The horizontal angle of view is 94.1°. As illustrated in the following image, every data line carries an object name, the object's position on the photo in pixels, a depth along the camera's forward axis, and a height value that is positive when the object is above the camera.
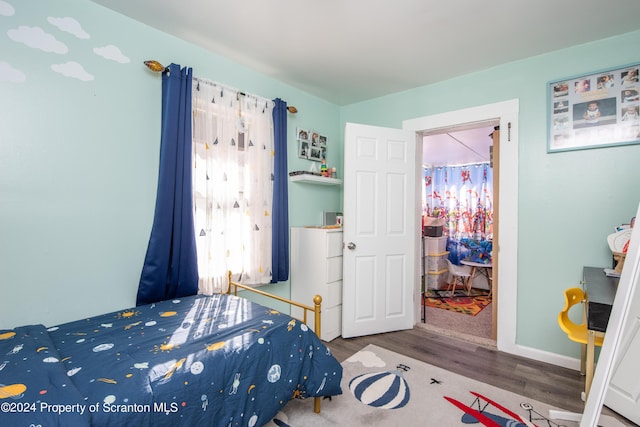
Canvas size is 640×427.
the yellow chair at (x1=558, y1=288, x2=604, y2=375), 1.90 -0.79
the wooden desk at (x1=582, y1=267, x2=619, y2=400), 1.36 -0.45
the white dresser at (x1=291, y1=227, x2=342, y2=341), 2.90 -0.63
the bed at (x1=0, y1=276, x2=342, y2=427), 1.05 -0.68
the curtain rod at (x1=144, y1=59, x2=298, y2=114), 2.09 +1.02
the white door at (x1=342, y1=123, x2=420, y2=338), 2.98 -0.21
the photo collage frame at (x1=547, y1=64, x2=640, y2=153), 2.18 +0.77
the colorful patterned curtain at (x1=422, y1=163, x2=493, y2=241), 5.24 +0.21
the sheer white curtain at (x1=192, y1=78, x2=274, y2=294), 2.39 +0.22
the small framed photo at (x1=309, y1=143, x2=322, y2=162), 3.40 +0.65
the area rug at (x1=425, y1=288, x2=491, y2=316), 4.05 -1.36
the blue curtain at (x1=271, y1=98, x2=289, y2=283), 2.89 +0.08
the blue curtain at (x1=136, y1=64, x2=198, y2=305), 2.11 -0.01
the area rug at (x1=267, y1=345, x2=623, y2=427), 1.78 -1.27
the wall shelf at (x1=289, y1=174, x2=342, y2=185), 3.07 +0.32
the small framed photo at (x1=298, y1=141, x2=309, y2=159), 3.27 +0.67
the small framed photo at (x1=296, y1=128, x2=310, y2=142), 3.24 +0.83
